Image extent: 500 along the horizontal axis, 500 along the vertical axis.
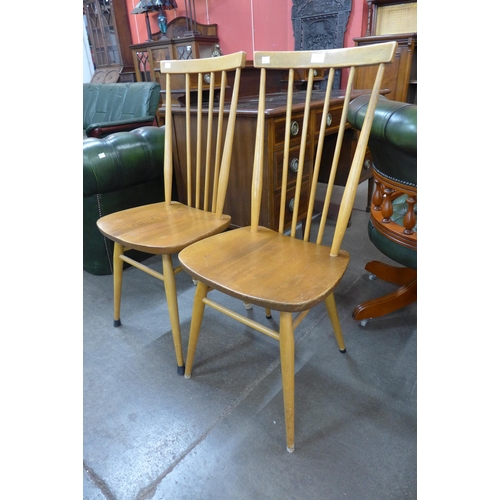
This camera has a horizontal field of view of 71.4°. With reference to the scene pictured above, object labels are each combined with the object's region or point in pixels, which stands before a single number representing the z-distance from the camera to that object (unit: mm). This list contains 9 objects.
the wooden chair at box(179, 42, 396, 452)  903
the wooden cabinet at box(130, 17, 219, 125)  3922
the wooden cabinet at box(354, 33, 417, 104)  3080
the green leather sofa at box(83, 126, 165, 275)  1642
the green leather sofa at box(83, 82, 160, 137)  2787
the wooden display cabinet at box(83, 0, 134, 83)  5023
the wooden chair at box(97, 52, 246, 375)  1183
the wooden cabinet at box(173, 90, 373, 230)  1535
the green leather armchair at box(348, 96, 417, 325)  991
